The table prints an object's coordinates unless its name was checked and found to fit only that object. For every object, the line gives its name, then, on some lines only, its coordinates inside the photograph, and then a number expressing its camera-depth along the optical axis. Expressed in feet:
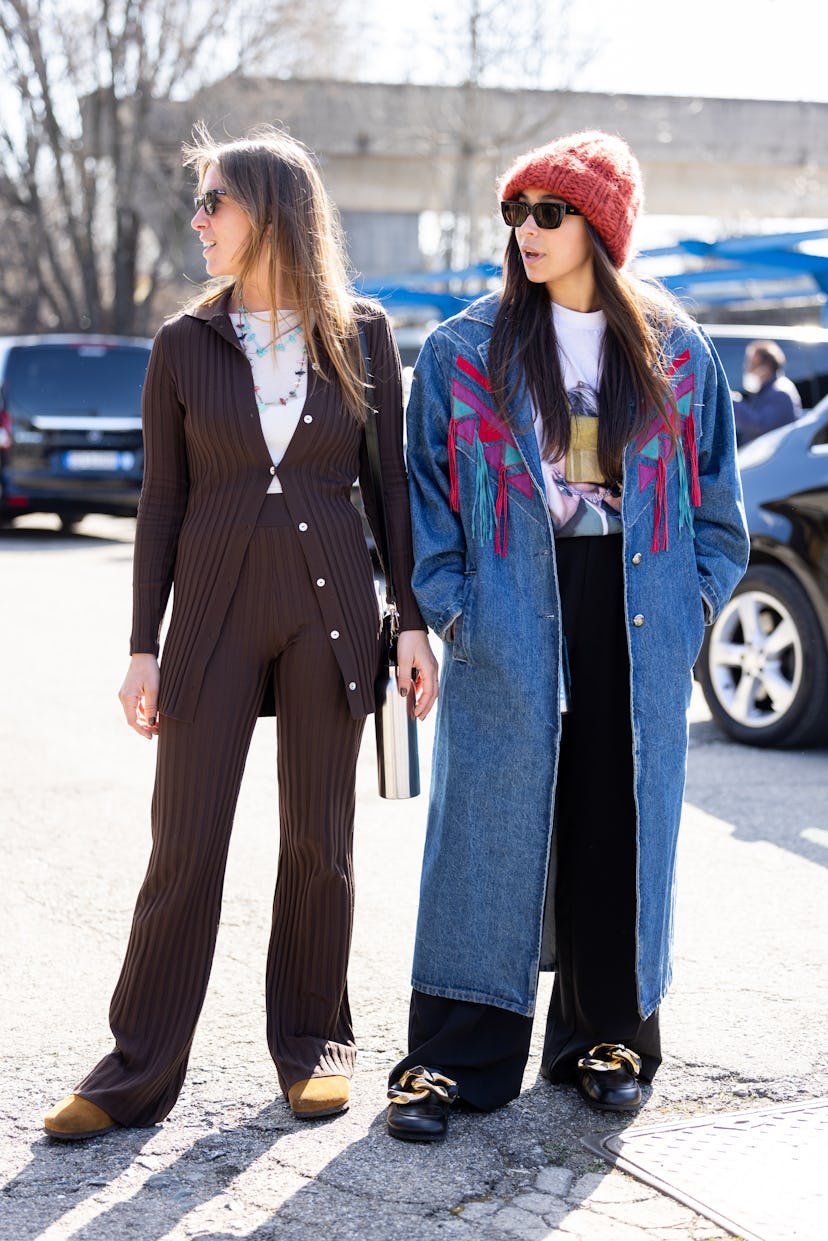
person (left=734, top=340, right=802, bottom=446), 35.42
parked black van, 50.11
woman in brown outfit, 10.52
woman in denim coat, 10.70
